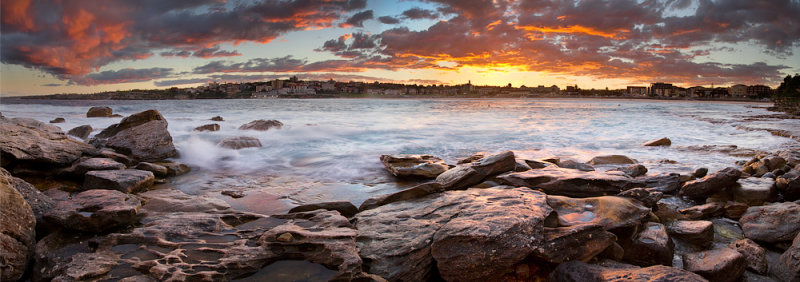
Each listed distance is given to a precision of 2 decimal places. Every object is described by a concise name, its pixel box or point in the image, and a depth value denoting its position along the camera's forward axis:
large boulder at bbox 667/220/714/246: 4.05
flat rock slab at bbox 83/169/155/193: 5.64
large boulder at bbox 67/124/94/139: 12.96
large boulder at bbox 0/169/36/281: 2.80
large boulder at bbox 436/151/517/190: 6.00
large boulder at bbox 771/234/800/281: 3.30
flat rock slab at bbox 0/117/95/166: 6.15
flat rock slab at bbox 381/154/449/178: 7.43
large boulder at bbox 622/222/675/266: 3.64
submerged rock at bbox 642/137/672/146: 12.66
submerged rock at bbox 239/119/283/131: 17.24
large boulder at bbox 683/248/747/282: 3.24
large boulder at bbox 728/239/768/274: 3.48
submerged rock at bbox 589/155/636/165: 9.04
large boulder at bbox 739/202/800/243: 4.08
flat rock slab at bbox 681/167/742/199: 5.70
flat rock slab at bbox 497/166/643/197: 5.36
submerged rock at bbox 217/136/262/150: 10.90
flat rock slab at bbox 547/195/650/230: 3.93
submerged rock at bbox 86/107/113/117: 25.45
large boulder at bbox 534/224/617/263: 3.32
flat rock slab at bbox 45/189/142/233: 3.49
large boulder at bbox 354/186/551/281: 3.21
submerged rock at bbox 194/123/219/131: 16.39
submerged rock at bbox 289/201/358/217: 4.78
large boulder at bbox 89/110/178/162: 8.74
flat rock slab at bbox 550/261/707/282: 2.83
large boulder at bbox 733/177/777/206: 5.41
